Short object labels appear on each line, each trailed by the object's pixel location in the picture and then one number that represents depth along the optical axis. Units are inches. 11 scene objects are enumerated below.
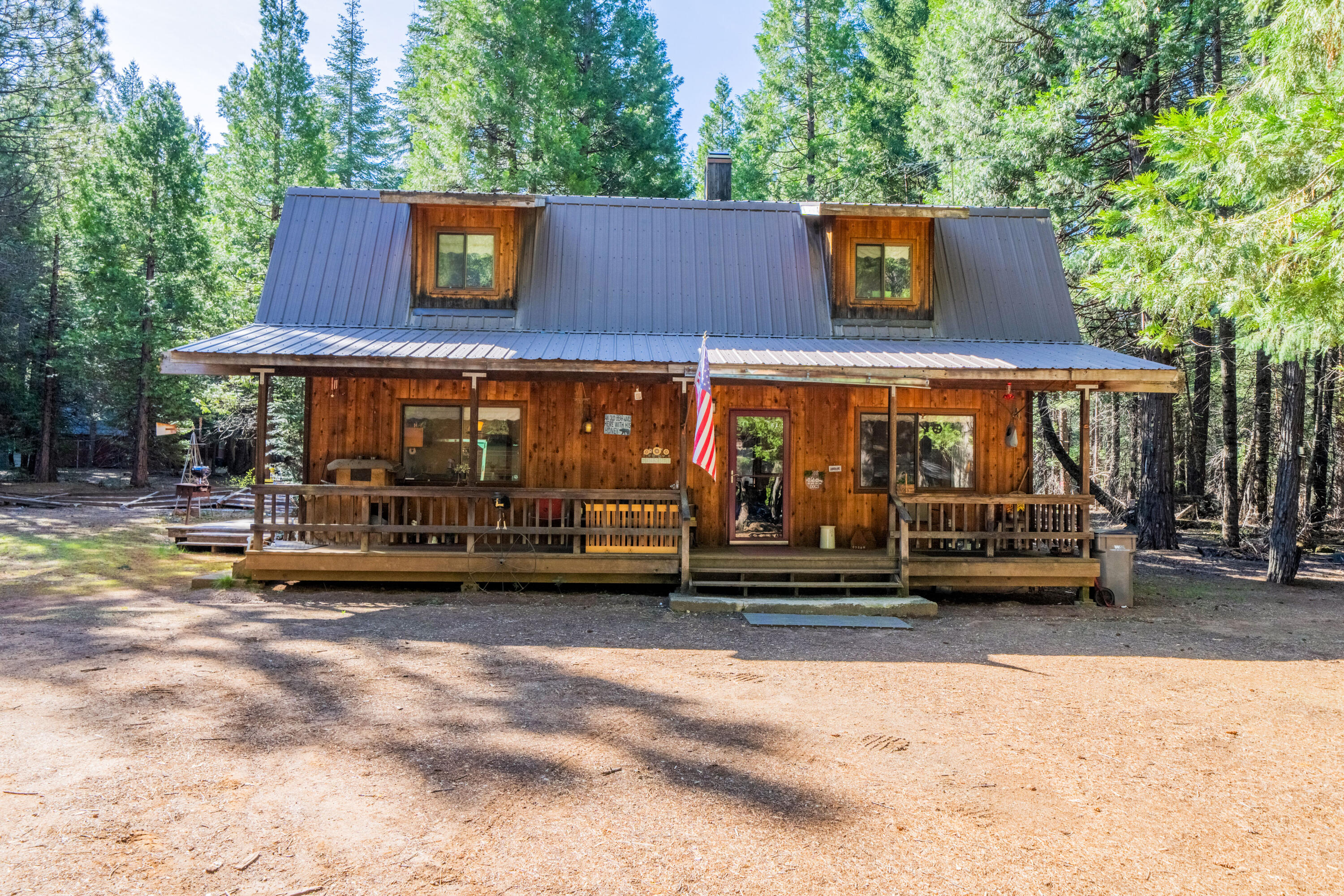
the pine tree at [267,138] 831.1
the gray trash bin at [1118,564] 417.1
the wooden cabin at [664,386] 410.6
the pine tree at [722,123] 1320.1
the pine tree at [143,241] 917.8
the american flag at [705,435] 352.2
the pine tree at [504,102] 810.8
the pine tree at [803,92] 1013.8
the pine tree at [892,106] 926.4
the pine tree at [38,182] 765.9
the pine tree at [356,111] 1309.1
